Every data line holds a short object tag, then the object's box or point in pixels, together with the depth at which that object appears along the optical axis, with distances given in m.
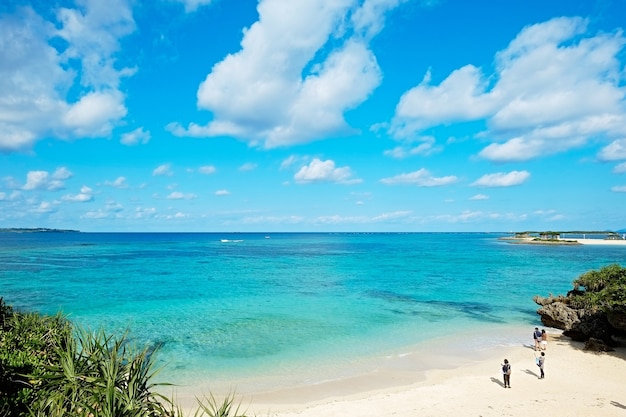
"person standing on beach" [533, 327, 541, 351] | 22.11
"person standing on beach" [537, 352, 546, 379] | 18.47
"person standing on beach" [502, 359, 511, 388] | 17.19
